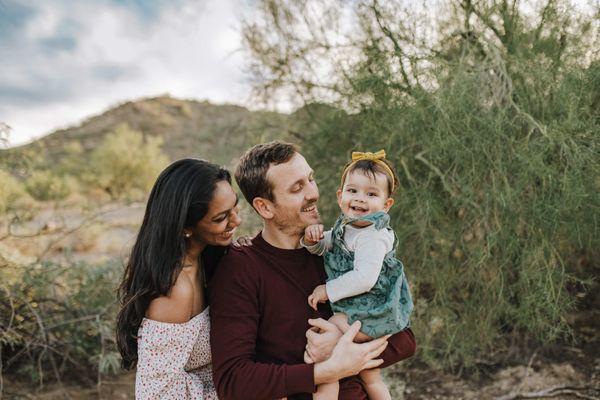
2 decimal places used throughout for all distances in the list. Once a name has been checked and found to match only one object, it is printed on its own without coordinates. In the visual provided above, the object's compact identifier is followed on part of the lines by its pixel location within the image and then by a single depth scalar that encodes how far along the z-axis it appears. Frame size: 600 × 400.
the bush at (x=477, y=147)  4.09
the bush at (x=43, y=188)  7.85
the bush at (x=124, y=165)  17.77
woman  2.21
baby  2.31
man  2.11
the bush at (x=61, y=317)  5.10
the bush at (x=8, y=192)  5.67
